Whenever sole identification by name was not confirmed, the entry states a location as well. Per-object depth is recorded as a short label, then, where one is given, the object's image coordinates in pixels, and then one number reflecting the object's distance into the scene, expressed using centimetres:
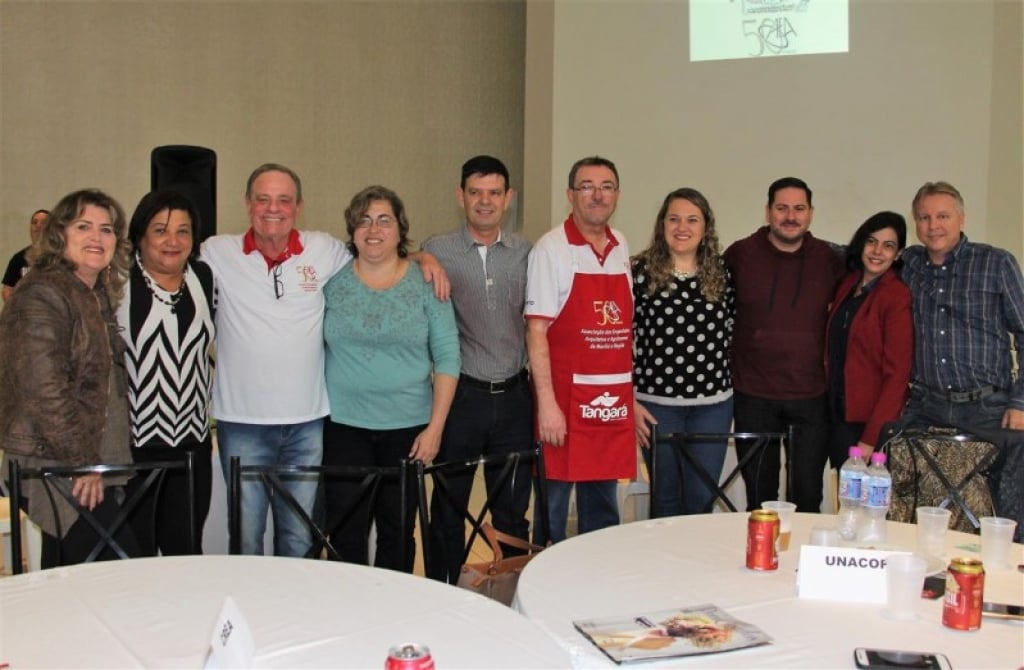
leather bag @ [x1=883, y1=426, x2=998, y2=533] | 260
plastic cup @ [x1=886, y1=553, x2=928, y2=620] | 161
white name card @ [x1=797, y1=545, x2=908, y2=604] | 172
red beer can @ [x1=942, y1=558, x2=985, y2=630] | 155
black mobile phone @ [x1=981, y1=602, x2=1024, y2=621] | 162
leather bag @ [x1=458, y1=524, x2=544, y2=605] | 218
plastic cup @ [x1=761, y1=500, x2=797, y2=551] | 207
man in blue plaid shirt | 310
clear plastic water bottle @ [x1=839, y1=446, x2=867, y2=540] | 211
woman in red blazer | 318
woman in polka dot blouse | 319
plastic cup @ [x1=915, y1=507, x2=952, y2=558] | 201
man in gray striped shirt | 306
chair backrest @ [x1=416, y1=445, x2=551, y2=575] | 233
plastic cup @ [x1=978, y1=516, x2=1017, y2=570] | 194
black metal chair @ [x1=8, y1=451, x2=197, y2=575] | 217
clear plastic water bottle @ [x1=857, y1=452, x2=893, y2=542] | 203
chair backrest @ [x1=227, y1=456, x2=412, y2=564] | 228
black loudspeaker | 496
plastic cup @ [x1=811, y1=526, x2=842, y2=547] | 196
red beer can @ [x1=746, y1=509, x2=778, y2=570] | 190
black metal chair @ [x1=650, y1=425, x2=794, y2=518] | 270
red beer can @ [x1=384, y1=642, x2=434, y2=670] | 111
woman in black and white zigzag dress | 257
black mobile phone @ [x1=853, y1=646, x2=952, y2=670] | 142
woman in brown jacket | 229
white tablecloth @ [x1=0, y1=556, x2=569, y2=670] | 144
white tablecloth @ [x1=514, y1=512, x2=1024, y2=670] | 149
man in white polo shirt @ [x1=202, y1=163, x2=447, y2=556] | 274
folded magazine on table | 146
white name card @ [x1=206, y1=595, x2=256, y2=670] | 129
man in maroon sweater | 328
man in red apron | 306
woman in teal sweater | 281
